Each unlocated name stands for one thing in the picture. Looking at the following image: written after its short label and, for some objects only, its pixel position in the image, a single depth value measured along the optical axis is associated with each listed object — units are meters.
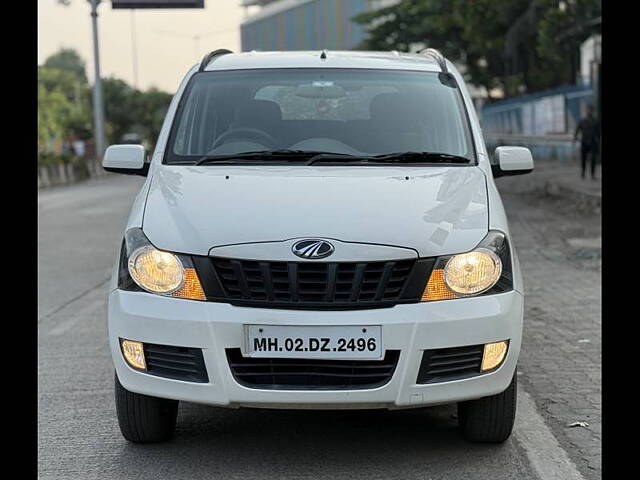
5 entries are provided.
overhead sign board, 29.66
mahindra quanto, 4.23
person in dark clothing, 24.55
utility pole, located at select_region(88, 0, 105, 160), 44.81
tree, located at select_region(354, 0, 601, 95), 29.36
